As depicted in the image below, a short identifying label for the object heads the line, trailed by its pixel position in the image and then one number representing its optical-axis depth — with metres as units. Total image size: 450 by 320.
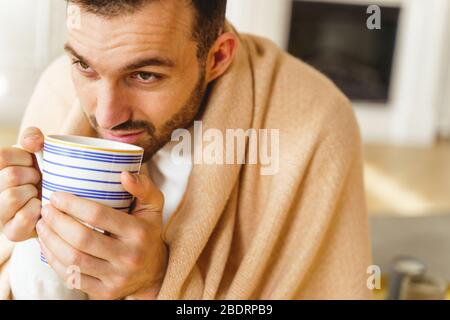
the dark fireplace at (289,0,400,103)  1.83
